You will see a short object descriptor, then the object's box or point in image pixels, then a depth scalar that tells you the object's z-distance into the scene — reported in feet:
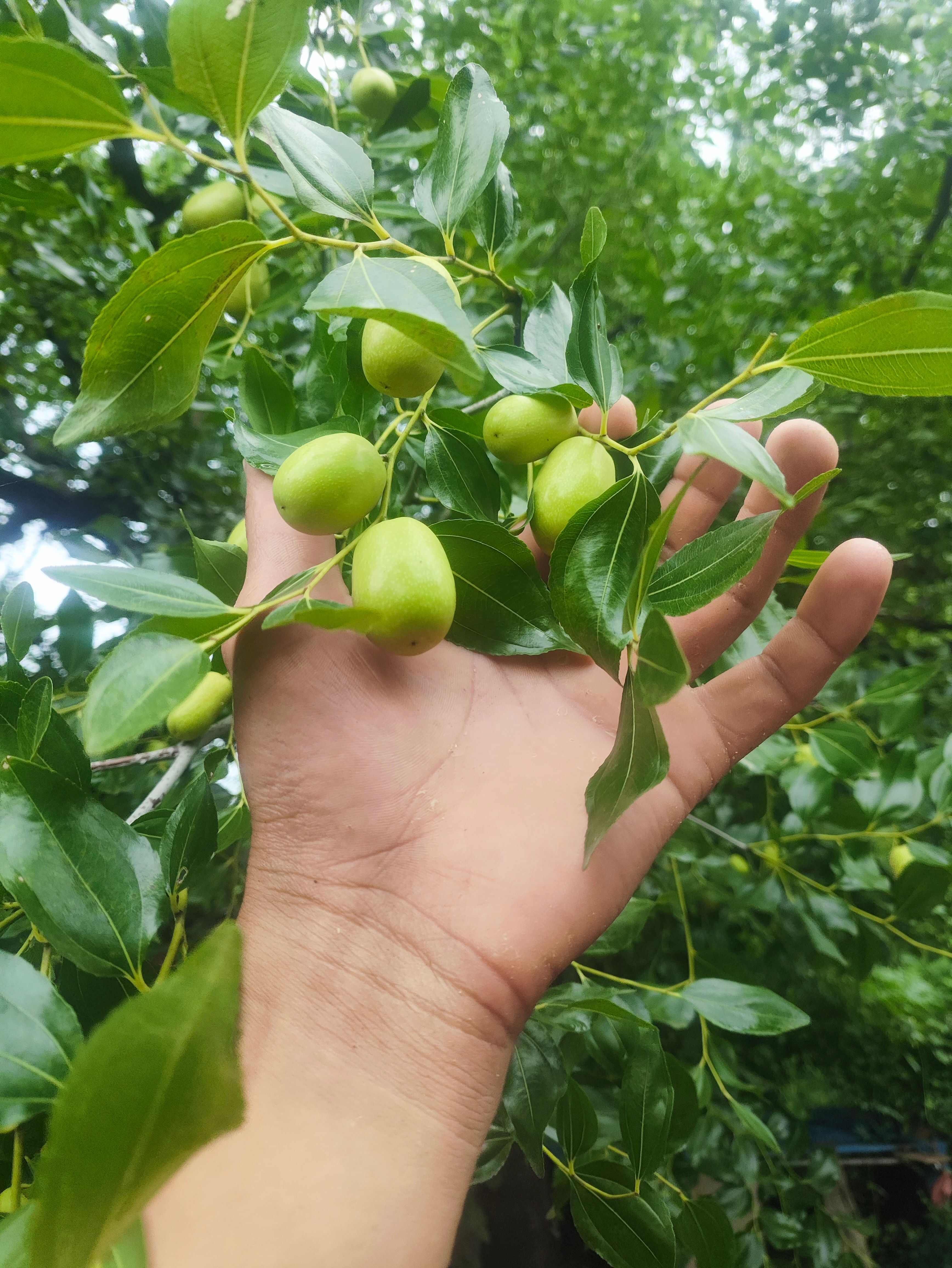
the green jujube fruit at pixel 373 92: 1.10
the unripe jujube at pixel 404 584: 0.65
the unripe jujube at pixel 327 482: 0.67
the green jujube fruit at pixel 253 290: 1.06
